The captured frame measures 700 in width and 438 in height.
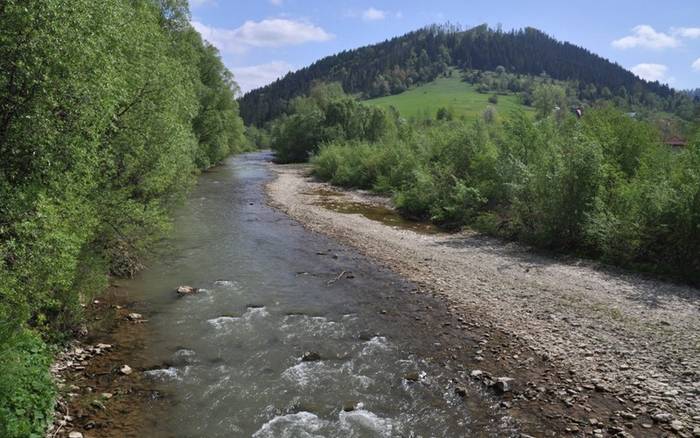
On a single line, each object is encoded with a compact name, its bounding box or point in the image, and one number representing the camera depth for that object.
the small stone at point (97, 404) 9.89
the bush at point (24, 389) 7.73
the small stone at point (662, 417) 9.53
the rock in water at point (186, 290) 16.97
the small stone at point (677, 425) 9.21
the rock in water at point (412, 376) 11.59
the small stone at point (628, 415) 9.70
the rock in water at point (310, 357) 12.51
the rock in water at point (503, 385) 10.94
